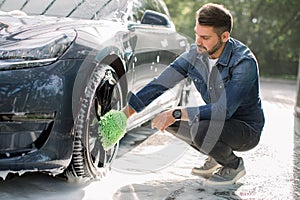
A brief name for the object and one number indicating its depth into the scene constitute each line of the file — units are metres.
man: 3.46
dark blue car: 2.97
